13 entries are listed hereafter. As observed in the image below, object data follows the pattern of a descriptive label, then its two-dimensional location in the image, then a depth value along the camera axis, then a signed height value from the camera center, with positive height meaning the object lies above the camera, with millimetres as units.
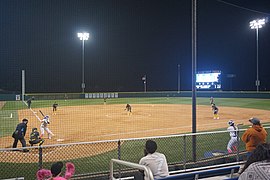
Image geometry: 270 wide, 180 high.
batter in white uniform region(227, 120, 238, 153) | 10548 -1704
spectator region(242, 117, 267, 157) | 7469 -1051
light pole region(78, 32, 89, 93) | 45438 +8427
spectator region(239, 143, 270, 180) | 2895 -697
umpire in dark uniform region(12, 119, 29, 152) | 12727 -1686
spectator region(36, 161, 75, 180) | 4536 -1243
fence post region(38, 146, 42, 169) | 6746 -1376
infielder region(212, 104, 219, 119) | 25625 -1569
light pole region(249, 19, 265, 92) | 43719 +9725
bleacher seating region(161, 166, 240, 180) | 4906 -1427
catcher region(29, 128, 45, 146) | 12802 -1915
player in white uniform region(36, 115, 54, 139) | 16172 -1751
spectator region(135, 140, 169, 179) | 4824 -1099
